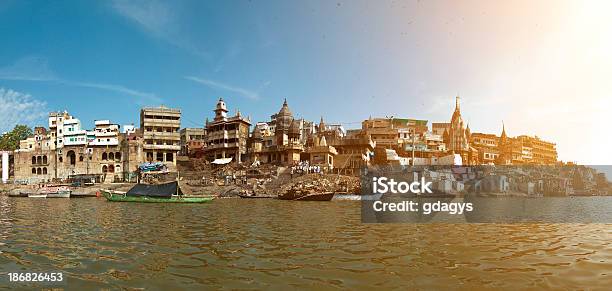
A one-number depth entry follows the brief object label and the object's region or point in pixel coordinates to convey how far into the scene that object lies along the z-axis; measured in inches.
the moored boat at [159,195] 1516.1
